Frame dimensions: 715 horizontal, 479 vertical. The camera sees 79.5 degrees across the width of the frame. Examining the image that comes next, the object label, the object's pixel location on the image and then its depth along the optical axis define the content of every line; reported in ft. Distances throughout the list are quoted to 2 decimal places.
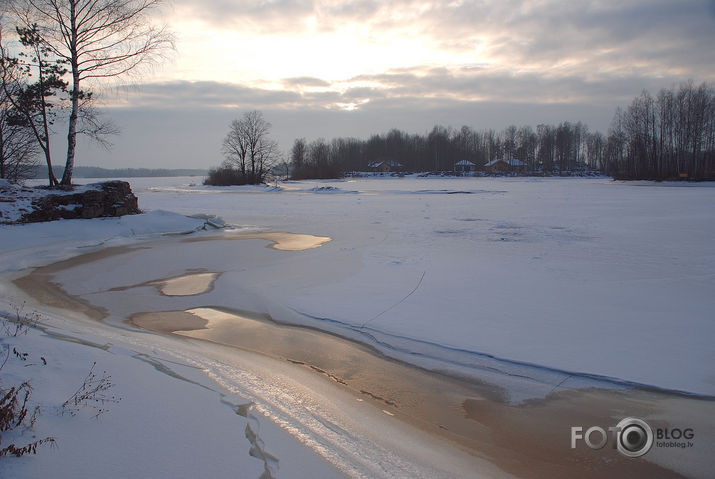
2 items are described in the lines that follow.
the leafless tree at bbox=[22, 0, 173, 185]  45.88
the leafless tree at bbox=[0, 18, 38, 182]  48.34
